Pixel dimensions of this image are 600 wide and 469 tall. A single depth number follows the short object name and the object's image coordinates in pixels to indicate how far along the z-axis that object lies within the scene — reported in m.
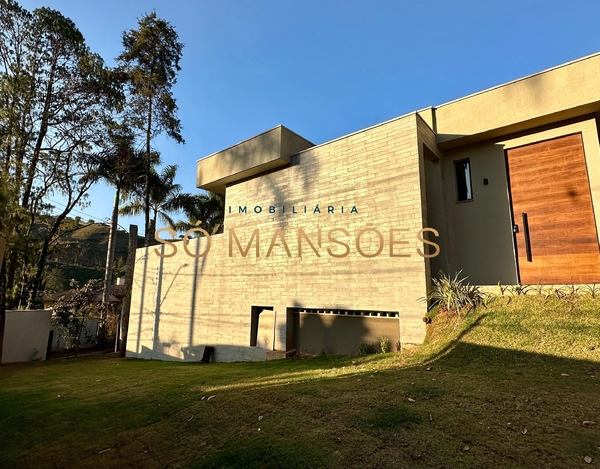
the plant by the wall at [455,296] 6.57
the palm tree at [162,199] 18.81
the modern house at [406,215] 7.30
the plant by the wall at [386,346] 7.52
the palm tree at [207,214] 21.08
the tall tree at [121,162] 17.78
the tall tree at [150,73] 16.78
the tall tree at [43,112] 14.30
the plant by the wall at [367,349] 7.85
